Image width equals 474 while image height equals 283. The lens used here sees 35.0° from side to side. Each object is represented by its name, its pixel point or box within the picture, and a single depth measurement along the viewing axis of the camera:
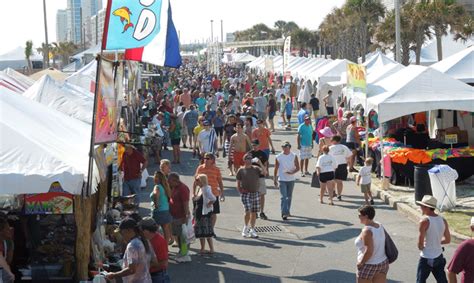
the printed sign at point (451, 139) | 18.72
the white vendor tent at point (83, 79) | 21.75
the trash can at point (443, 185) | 14.69
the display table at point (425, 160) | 17.22
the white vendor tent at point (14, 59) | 69.69
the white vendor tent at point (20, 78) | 19.85
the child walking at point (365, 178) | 15.60
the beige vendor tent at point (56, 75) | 24.97
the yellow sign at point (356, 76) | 19.65
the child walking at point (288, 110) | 31.22
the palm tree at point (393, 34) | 40.77
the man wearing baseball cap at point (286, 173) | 14.53
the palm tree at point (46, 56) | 45.82
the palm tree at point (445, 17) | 37.03
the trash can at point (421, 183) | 15.20
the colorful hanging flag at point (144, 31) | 9.38
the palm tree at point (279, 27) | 143.38
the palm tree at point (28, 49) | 71.64
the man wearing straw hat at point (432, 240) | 8.83
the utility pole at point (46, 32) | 42.36
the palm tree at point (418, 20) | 37.97
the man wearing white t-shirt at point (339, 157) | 16.39
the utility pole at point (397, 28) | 26.27
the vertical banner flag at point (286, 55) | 40.81
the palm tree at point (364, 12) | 49.69
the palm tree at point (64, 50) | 104.06
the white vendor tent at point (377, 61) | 29.89
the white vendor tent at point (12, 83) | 16.90
